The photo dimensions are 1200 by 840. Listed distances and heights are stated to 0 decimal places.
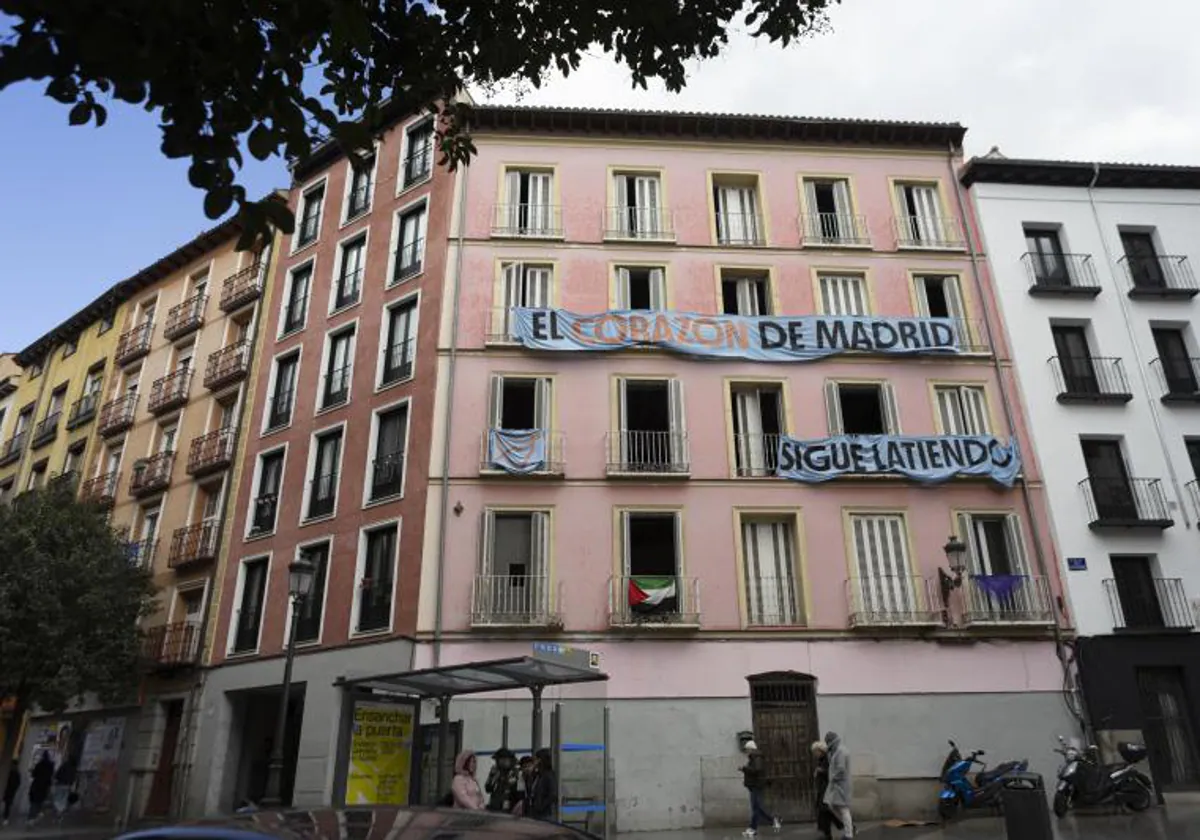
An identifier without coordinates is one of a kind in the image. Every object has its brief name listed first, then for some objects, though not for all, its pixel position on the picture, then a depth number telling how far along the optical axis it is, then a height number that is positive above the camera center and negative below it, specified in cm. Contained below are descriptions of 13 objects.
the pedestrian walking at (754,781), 1495 -6
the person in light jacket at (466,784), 1023 -4
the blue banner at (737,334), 2041 +996
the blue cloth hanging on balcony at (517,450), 1909 +692
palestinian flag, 1802 +361
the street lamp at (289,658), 1366 +193
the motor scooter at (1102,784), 1473 -18
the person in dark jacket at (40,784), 2347 +4
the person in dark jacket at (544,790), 1067 -12
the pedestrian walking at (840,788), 1269 -16
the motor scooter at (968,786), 1495 -19
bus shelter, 1051 +60
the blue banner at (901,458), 1928 +672
